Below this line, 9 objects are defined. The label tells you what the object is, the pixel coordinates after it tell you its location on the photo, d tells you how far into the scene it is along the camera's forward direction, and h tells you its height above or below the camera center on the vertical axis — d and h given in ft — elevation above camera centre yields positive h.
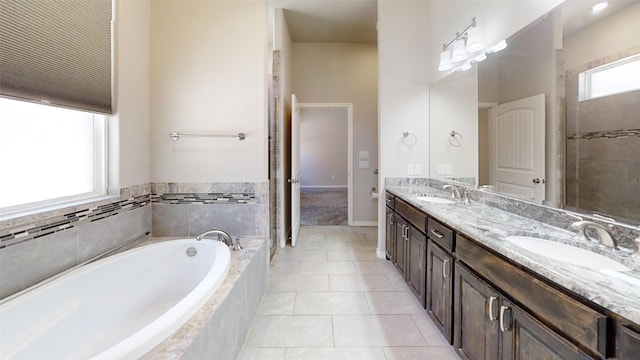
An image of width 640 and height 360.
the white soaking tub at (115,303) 4.28 -2.28
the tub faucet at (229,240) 7.77 -1.73
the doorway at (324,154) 32.22 +2.50
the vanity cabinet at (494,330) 3.43 -2.15
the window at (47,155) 5.12 +0.45
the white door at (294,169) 13.47 +0.31
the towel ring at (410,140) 11.85 +1.38
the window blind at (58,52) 4.68 +2.31
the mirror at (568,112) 4.39 +1.17
